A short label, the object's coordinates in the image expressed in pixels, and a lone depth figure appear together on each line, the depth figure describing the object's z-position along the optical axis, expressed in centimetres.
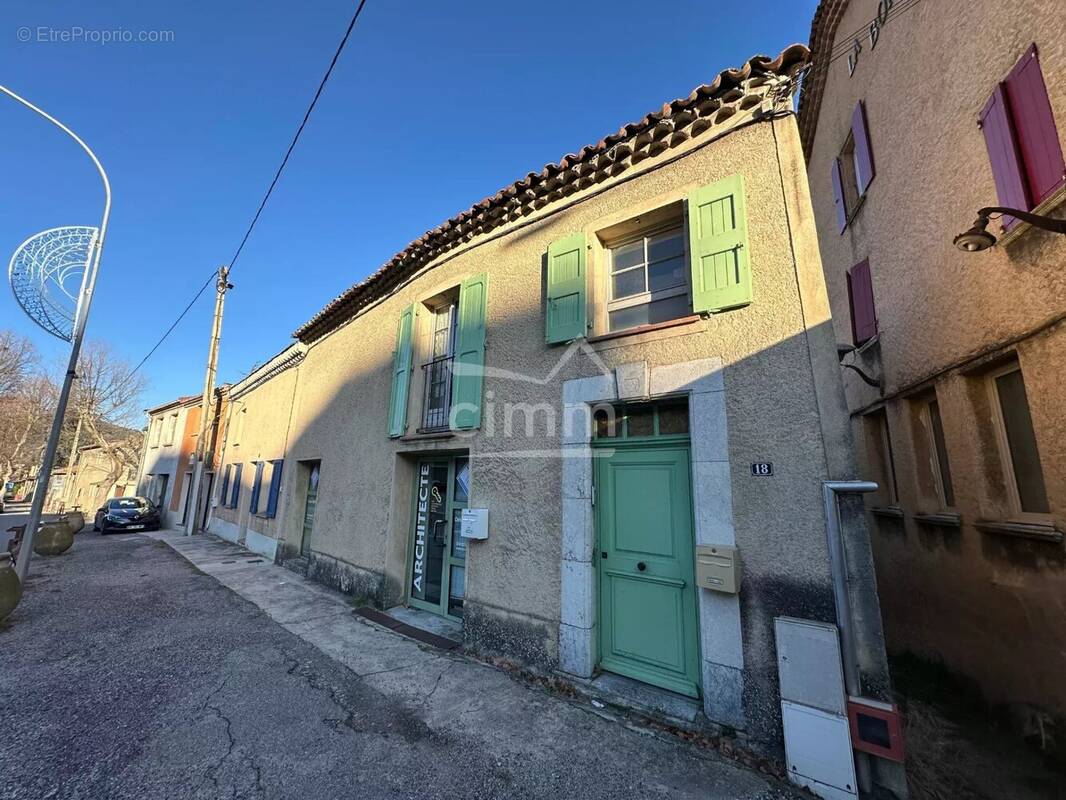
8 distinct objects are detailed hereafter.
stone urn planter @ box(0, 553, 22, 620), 466
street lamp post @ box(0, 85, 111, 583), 607
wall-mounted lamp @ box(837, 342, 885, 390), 559
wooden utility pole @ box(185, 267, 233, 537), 1408
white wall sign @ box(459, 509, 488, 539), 433
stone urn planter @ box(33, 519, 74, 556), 940
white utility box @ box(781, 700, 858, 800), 234
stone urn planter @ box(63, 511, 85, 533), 1278
